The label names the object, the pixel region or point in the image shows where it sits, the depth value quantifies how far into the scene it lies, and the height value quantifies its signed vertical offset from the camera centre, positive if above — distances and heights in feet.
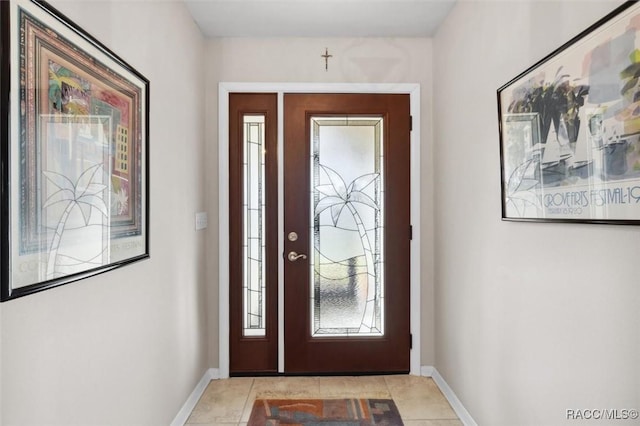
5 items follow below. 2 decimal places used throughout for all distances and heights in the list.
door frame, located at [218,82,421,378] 8.81 +0.54
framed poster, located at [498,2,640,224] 3.27 +0.92
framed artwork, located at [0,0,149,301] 3.10 +0.66
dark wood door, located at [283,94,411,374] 8.89 -0.36
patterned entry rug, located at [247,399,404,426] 7.01 -3.92
